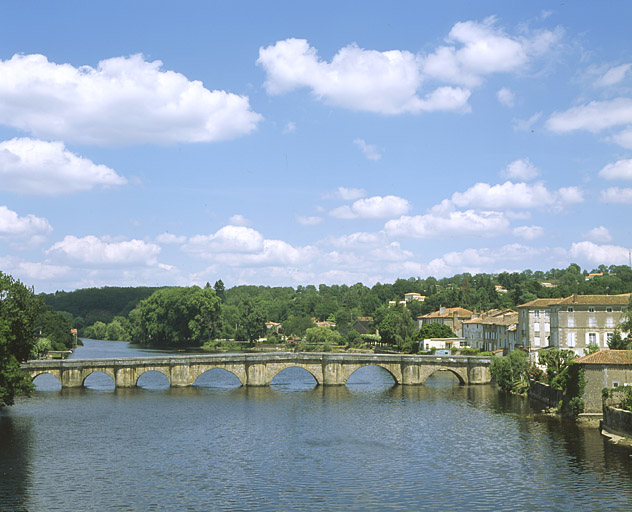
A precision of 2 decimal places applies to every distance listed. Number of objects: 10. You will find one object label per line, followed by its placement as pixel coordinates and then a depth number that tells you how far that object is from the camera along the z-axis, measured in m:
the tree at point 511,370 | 84.94
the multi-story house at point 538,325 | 99.38
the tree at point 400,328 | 146.62
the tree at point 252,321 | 181.38
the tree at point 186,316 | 180.38
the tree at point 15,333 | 56.75
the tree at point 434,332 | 139.25
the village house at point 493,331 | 110.94
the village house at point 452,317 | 156.88
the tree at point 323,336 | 178.62
